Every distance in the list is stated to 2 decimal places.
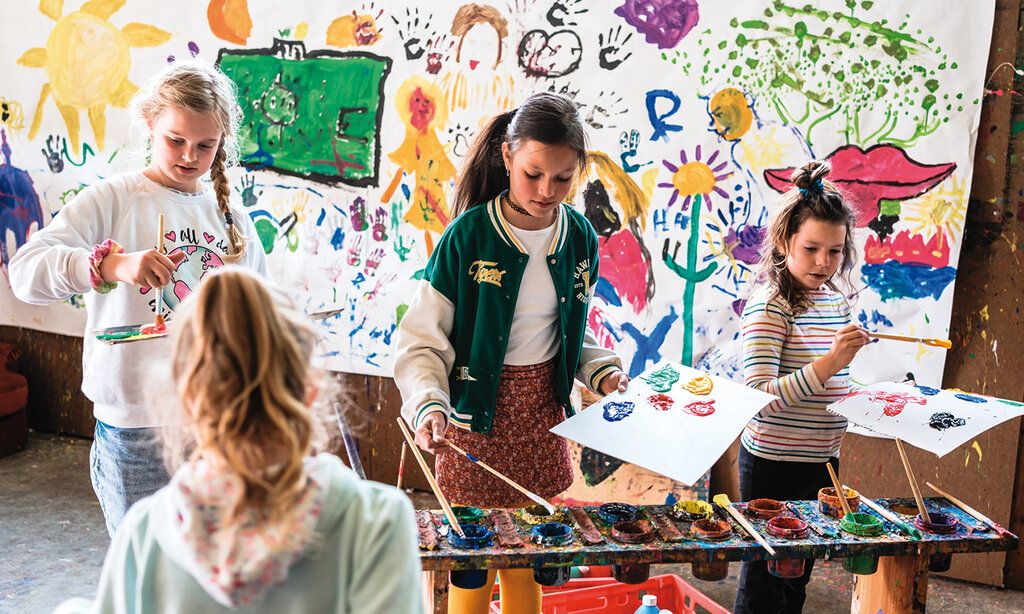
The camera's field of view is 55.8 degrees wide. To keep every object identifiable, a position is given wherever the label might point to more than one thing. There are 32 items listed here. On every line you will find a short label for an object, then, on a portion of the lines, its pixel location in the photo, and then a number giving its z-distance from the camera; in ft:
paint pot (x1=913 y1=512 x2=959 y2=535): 6.68
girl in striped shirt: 7.51
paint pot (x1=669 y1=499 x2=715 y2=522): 6.75
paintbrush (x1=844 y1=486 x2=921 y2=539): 6.61
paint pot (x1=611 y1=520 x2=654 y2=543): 6.35
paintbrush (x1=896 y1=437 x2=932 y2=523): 6.73
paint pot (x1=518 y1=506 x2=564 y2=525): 6.50
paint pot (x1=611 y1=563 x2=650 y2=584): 6.37
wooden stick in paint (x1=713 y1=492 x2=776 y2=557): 6.26
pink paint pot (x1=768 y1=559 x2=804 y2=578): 6.41
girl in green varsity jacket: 6.60
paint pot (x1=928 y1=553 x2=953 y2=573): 6.75
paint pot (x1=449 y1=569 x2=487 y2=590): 6.17
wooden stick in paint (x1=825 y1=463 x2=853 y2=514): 6.71
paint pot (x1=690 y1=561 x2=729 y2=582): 6.37
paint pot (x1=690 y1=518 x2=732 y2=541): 6.43
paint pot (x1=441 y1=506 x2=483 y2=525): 6.48
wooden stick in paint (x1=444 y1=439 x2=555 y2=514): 6.22
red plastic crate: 8.38
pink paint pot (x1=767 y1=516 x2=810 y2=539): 6.48
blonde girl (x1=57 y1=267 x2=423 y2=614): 3.37
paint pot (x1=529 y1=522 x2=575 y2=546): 6.17
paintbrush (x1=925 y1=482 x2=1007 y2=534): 6.73
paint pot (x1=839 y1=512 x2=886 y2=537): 6.57
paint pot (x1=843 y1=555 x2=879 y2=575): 6.56
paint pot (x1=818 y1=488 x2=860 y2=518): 6.86
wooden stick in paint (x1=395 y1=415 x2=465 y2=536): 6.15
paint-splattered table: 6.07
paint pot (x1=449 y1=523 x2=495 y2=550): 6.07
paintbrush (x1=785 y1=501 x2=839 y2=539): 6.51
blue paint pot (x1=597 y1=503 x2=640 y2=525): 6.61
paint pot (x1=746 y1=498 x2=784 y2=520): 6.80
